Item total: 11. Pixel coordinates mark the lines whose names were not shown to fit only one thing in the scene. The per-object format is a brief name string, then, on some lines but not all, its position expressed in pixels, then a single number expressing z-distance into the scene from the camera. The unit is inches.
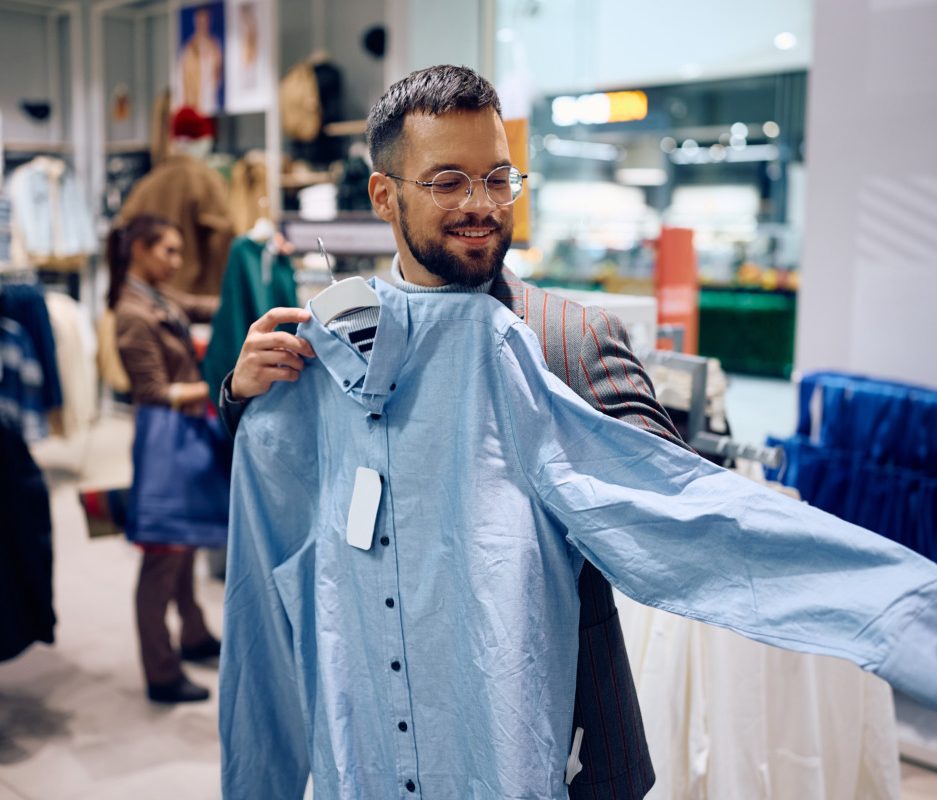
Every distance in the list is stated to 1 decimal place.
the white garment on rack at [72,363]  235.5
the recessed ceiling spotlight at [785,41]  223.9
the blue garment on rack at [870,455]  112.7
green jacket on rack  121.6
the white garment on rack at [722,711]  74.0
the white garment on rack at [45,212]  278.8
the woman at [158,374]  126.0
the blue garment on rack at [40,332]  221.8
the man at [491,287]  47.2
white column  123.6
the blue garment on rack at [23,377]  194.1
